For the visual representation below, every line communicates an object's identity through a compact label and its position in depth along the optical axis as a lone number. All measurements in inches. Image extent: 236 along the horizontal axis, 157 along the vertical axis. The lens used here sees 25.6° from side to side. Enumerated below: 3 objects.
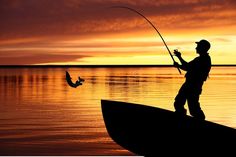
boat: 366.3
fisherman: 361.7
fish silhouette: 503.0
